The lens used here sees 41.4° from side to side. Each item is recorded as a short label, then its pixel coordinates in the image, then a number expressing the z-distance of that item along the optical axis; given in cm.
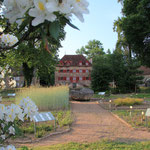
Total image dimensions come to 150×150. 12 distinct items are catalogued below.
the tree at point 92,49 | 6588
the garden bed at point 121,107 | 1101
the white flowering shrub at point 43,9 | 81
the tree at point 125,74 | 2438
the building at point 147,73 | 4589
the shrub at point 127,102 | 1232
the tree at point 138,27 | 2112
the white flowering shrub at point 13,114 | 173
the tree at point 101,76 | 2467
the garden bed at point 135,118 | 648
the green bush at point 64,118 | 692
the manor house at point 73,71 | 4591
